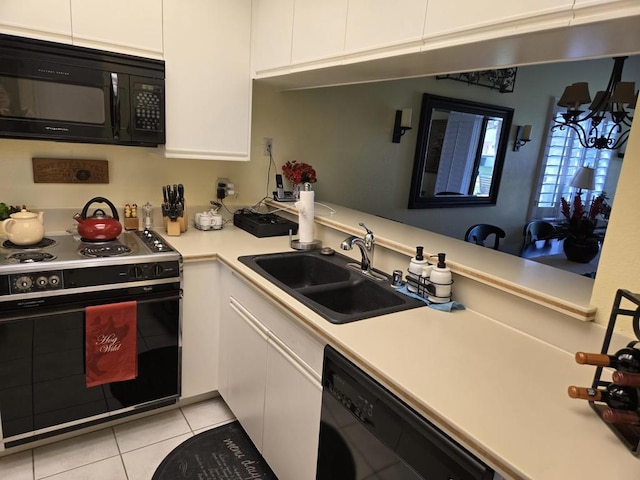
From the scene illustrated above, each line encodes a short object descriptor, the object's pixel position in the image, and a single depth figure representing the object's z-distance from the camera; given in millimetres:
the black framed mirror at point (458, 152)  3562
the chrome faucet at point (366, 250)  1875
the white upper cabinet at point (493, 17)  1039
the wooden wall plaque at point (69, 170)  2125
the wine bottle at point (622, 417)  865
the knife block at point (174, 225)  2299
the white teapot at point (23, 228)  1851
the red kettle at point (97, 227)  2025
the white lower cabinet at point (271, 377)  1457
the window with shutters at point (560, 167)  4414
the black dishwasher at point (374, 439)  939
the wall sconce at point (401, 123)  3258
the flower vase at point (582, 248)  2979
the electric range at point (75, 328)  1704
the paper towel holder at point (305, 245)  2219
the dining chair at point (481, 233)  3457
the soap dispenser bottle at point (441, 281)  1538
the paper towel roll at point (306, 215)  2180
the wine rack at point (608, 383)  862
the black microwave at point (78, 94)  1764
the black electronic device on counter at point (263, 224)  2439
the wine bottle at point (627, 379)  861
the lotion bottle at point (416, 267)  1613
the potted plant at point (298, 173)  2730
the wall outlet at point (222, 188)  2639
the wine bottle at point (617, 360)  921
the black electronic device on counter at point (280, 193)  2771
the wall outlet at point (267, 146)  2748
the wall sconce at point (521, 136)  4086
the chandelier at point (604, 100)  2260
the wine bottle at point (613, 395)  899
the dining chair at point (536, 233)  3885
